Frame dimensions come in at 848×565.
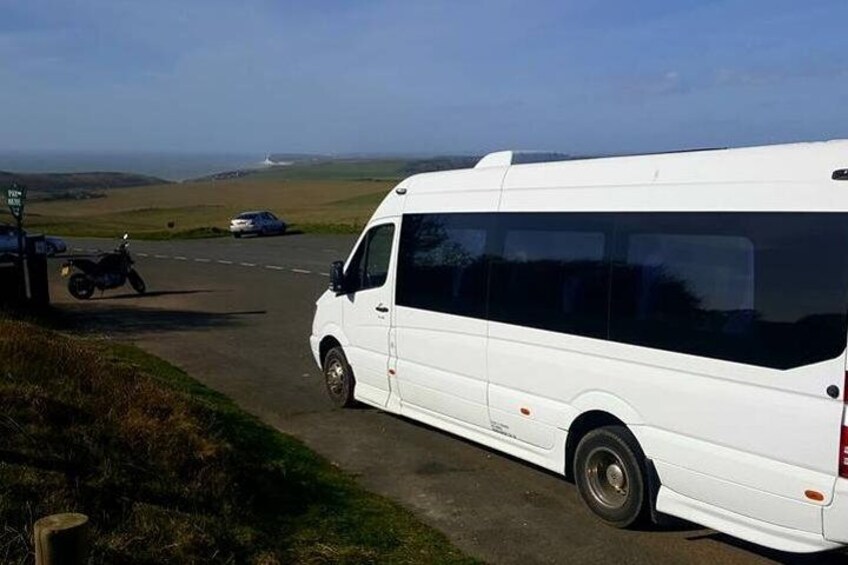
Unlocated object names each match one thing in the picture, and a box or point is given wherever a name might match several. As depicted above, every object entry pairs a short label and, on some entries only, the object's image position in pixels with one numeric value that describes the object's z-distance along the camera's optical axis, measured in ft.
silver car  159.33
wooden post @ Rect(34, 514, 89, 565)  10.57
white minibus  16.85
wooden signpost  54.54
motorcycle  71.56
